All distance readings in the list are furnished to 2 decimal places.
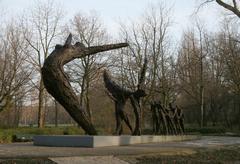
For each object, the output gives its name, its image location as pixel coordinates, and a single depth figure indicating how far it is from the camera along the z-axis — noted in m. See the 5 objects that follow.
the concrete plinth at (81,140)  14.30
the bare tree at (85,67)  34.78
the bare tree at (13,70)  30.27
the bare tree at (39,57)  32.69
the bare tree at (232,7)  25.31
